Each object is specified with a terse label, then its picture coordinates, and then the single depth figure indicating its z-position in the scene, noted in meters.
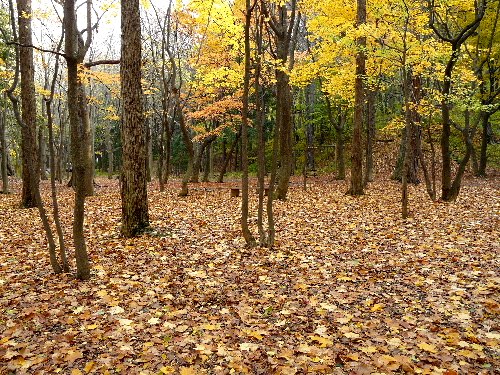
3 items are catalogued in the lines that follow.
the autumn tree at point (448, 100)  10.20
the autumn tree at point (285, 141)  13.80
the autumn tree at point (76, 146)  5.41
